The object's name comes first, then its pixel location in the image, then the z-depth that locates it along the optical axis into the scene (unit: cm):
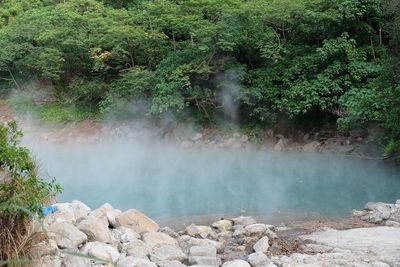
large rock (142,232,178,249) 511
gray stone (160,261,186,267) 445
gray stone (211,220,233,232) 645
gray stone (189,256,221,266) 472
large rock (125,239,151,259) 465
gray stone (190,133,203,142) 1330
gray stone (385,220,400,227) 628
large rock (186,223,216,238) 602
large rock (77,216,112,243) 462
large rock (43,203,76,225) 452
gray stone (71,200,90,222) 516
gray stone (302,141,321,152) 1188
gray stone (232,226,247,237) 602
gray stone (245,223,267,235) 595
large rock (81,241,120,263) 423
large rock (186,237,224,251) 530
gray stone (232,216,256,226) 666
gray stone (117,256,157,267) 421
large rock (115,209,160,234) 562
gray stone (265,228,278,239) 576
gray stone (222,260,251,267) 445
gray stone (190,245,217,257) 495
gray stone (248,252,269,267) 471
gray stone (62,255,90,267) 388
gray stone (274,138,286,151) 1229
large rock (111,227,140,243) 502
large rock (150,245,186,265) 464
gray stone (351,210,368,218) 716
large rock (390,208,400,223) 660
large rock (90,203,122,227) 525
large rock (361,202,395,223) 672
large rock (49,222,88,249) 424
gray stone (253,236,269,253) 516
